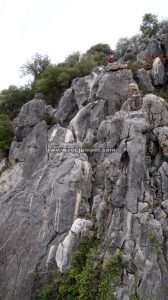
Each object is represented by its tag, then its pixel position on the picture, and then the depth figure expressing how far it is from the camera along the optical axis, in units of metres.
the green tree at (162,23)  40.12
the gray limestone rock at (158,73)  23.83
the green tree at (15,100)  32.24
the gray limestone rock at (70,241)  17.27
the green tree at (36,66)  35.78
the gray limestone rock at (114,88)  22.16
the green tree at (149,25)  40.92
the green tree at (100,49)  40.30
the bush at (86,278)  15.66
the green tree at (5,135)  25.52
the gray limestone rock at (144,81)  23.12
